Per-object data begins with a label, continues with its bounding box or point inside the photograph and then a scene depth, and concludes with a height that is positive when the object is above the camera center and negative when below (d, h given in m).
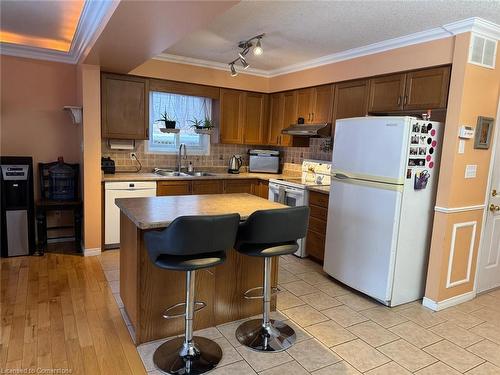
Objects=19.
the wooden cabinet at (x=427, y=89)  3.04 +0.61
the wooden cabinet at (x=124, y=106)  4.27 +0.41
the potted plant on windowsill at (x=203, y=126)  4.89 +0.26
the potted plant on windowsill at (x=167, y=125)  4.77 +0.23
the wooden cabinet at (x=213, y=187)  4.46 -0.58
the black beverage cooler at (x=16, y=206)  3.81 -0.80
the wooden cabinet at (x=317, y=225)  3.97 -0.88
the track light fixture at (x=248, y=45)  3.43 +1.08
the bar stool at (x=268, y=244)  2.17 -0.63
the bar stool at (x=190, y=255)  1.89 -0.65
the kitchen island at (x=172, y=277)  2.34 -0.98
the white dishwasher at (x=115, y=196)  4.13 -0.67
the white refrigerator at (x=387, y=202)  2.92 -0.43
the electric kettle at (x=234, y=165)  5.34 -0.30
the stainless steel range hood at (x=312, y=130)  4.32 +0.25
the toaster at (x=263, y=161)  5.46 -0.21
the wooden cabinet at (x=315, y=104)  4.36 +0.60
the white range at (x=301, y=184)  4.22 -0.45
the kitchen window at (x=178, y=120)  4.91 +0.32
